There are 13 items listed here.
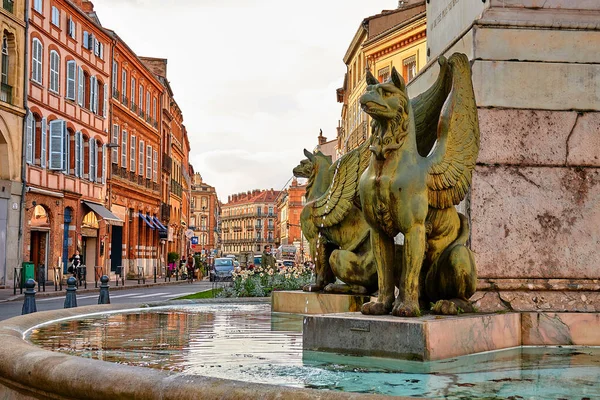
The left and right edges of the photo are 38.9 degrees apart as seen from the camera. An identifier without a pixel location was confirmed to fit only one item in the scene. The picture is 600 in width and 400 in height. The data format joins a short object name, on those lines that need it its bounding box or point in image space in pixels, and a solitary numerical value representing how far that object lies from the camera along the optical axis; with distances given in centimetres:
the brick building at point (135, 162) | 4734
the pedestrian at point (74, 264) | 3400
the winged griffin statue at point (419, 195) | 488
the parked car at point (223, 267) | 5061
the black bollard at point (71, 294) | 1246
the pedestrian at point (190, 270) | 4855
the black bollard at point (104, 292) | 1339
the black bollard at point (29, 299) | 1212
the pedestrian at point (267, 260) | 2453
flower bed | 1302
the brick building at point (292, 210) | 15325
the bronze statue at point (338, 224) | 700
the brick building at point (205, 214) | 16050
